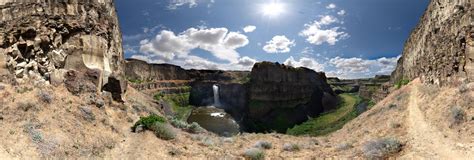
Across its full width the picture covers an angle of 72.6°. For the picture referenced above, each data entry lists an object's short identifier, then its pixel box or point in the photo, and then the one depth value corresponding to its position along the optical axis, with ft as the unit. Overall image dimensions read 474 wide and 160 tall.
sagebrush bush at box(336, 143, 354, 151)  71.93
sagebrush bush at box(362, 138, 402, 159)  58.34
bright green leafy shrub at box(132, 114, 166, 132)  74.72
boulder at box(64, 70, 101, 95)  73.97
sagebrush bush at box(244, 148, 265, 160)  68.17
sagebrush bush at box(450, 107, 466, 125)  64.60
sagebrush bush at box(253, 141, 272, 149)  77.92
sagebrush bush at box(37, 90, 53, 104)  63.26
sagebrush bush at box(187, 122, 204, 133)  95.51
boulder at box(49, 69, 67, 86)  72.08
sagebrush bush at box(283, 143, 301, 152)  77.36
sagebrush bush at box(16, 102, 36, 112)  57.93
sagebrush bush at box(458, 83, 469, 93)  74.00
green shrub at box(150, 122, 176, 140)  72.38
